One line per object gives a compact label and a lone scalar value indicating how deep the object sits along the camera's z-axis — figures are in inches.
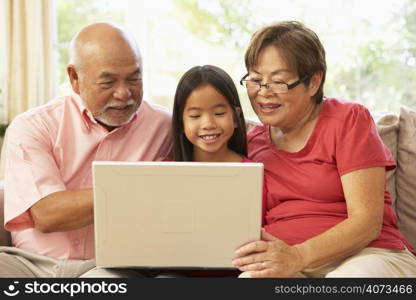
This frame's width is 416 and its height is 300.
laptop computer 74.6
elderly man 85.3
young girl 85.7
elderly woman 81.1
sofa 94.6
